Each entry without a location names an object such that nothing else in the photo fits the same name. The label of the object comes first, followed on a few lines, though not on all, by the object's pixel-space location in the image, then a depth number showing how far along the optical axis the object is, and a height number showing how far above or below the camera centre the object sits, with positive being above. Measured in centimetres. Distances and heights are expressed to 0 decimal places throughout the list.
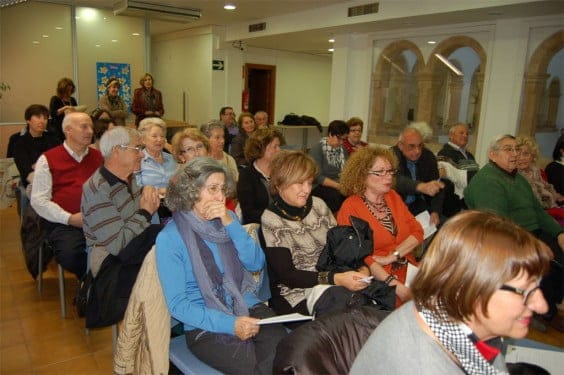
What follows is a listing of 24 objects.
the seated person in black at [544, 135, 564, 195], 403 -50
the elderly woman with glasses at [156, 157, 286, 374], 164 -69
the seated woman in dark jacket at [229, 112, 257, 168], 490 -33
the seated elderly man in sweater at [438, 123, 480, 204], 412 -44
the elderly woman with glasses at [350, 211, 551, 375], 93 -41
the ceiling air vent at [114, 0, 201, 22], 710 +163
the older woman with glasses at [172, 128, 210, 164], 309 -28
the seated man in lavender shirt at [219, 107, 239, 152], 628 -19
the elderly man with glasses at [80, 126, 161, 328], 207 -62
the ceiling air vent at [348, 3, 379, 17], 620 +155
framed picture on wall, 820 +54
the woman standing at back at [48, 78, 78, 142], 565 -3
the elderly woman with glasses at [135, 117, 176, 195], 316 -42
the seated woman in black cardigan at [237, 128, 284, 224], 287 -46
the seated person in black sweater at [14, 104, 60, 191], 386 -39
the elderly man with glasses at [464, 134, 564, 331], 290 -56
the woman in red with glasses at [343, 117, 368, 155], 537 -23
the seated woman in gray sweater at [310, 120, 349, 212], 429 -51
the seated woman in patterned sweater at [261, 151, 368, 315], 200 -62
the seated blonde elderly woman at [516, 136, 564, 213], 358 -45
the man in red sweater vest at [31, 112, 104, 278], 268 -58
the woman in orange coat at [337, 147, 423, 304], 242 -56
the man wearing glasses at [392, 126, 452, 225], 359 -51
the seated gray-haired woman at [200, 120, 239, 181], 371 -27
